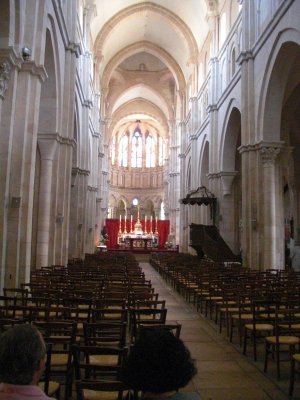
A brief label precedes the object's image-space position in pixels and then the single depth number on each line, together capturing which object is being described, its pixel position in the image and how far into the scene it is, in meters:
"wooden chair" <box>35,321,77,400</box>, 4.34
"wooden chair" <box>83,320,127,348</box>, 4.63
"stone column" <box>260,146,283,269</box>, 18.09
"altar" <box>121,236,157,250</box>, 39.62
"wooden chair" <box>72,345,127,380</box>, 3.59
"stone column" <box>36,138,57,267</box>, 16.81
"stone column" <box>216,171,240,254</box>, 25.80
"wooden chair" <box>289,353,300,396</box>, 5.10
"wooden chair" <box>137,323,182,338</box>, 4.86
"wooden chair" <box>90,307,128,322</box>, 5.79
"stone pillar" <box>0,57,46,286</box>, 11.38
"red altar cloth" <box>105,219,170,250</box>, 48.97
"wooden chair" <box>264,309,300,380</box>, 5.74
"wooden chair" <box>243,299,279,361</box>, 6.70
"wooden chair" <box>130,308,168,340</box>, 5.69
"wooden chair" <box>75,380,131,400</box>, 3.19
